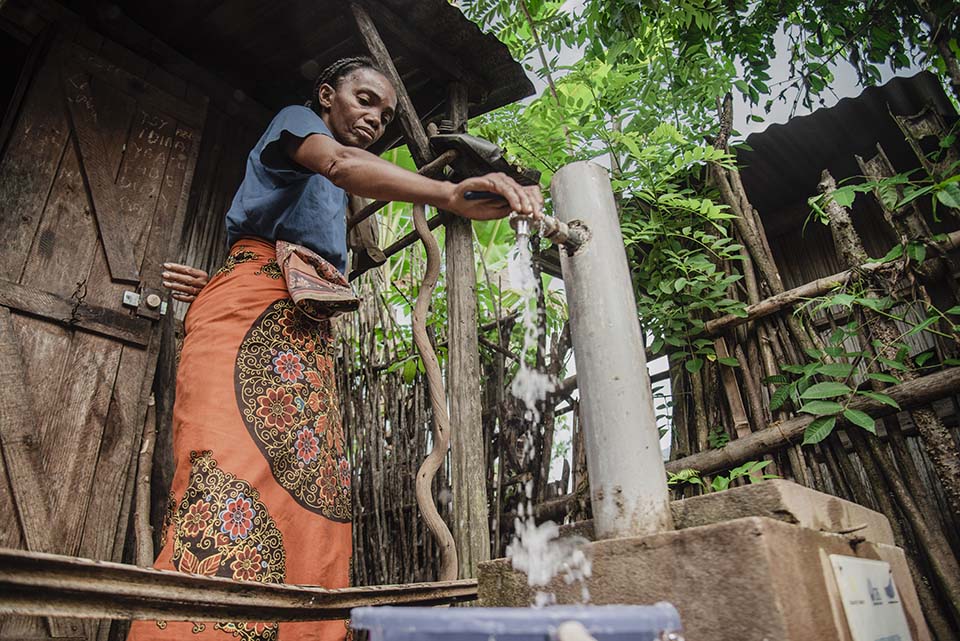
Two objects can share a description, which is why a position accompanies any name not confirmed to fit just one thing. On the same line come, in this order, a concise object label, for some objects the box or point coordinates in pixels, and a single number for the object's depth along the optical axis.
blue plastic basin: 0.62
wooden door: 2.57
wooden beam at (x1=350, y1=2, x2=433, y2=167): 2.97
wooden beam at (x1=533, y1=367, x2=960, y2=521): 2.73
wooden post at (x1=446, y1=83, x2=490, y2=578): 2.51
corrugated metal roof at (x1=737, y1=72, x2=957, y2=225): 4.23
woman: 1.67
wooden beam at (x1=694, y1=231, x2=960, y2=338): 2.97
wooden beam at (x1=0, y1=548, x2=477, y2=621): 0.90
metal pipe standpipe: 1.45
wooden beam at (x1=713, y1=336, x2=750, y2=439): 3.28
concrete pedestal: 1.09
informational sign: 1.30
